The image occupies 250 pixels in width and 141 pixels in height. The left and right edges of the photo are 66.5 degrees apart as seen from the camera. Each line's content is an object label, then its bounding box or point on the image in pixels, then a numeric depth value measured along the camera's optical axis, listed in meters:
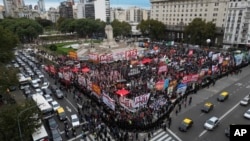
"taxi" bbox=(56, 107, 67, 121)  24.55
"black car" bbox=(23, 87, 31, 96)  31.86
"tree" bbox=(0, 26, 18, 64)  37.60
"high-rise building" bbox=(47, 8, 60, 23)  194.75
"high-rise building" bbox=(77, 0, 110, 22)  146.75
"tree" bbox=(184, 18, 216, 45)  66.69
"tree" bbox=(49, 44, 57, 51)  63.84
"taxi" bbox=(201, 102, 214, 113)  25.10
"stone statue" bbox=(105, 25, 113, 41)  65.00
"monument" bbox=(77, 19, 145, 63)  47.00
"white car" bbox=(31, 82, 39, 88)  35.03
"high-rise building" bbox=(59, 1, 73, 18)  178.62
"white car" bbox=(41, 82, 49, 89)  33.95
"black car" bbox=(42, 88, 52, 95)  31.67
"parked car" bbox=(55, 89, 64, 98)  30.71
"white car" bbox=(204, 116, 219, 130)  21.36
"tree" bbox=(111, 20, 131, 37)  95.56
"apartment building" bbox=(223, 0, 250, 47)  58.44
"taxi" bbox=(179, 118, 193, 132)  21.44
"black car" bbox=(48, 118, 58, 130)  21.94
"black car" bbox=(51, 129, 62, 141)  20.20
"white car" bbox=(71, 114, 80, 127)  23.12
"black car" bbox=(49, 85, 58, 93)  32.46
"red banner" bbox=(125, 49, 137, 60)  50.50
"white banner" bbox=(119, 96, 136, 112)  23.16
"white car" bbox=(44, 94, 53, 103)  28.84
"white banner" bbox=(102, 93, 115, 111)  23.45
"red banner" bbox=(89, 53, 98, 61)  46.28
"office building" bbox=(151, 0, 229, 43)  71.31
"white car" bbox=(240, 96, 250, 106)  26.32
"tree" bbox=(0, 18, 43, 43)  80.62
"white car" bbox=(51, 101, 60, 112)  26.63
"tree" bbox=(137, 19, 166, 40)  86.25
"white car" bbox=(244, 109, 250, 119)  23.25
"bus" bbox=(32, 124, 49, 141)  19.31
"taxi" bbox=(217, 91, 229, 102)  28.08
